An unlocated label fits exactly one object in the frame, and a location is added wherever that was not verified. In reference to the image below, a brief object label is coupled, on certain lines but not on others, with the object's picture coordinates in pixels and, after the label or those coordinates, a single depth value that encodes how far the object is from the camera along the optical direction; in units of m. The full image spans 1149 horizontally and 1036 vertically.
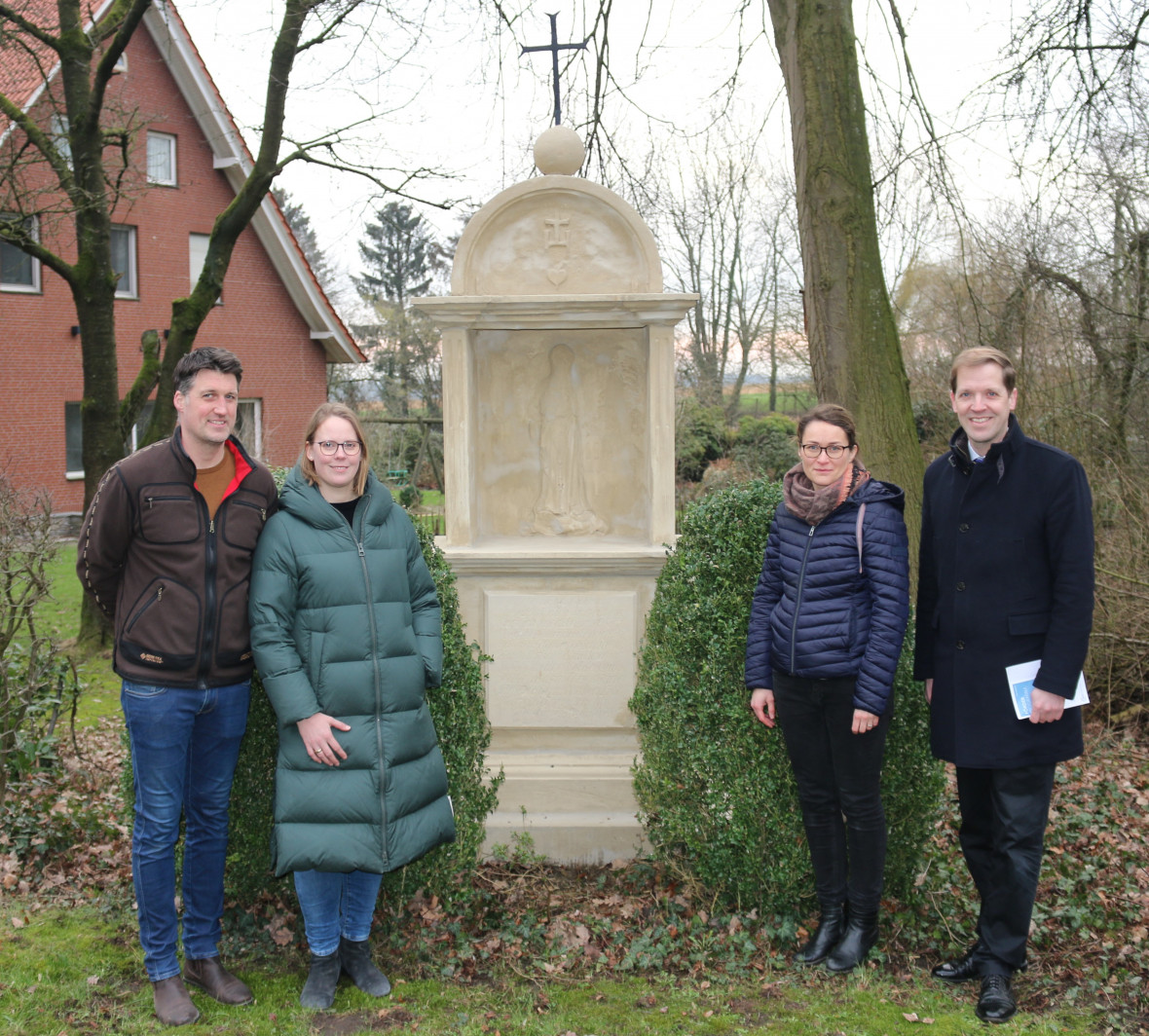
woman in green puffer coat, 2.99
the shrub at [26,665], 4.50
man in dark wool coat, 3.02
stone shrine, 4.61
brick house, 16.48
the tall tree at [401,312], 28.23
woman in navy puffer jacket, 3.14
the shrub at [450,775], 3.50
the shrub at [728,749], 3.53
